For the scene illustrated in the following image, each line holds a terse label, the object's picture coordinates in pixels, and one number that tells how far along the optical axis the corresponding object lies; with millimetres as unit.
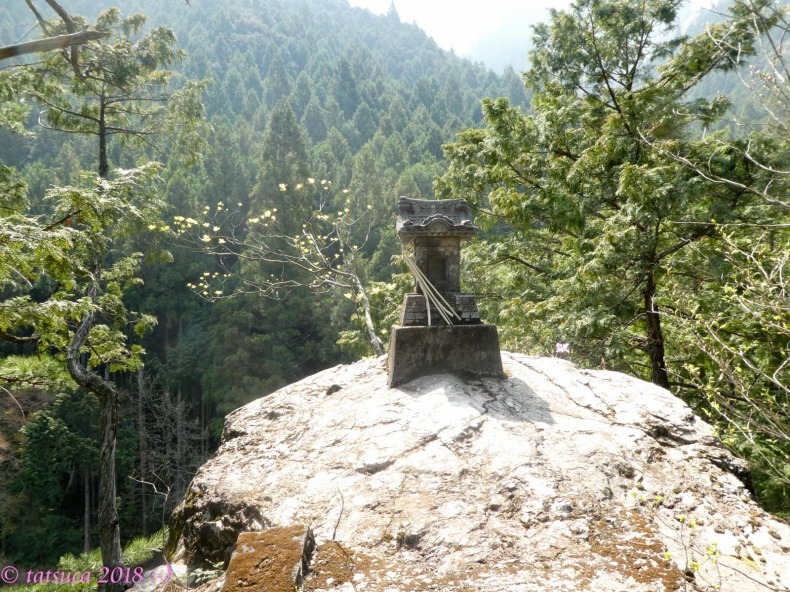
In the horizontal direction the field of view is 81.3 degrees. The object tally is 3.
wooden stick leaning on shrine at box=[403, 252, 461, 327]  4723
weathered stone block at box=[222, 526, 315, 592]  2357
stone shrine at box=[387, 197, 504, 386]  4629
